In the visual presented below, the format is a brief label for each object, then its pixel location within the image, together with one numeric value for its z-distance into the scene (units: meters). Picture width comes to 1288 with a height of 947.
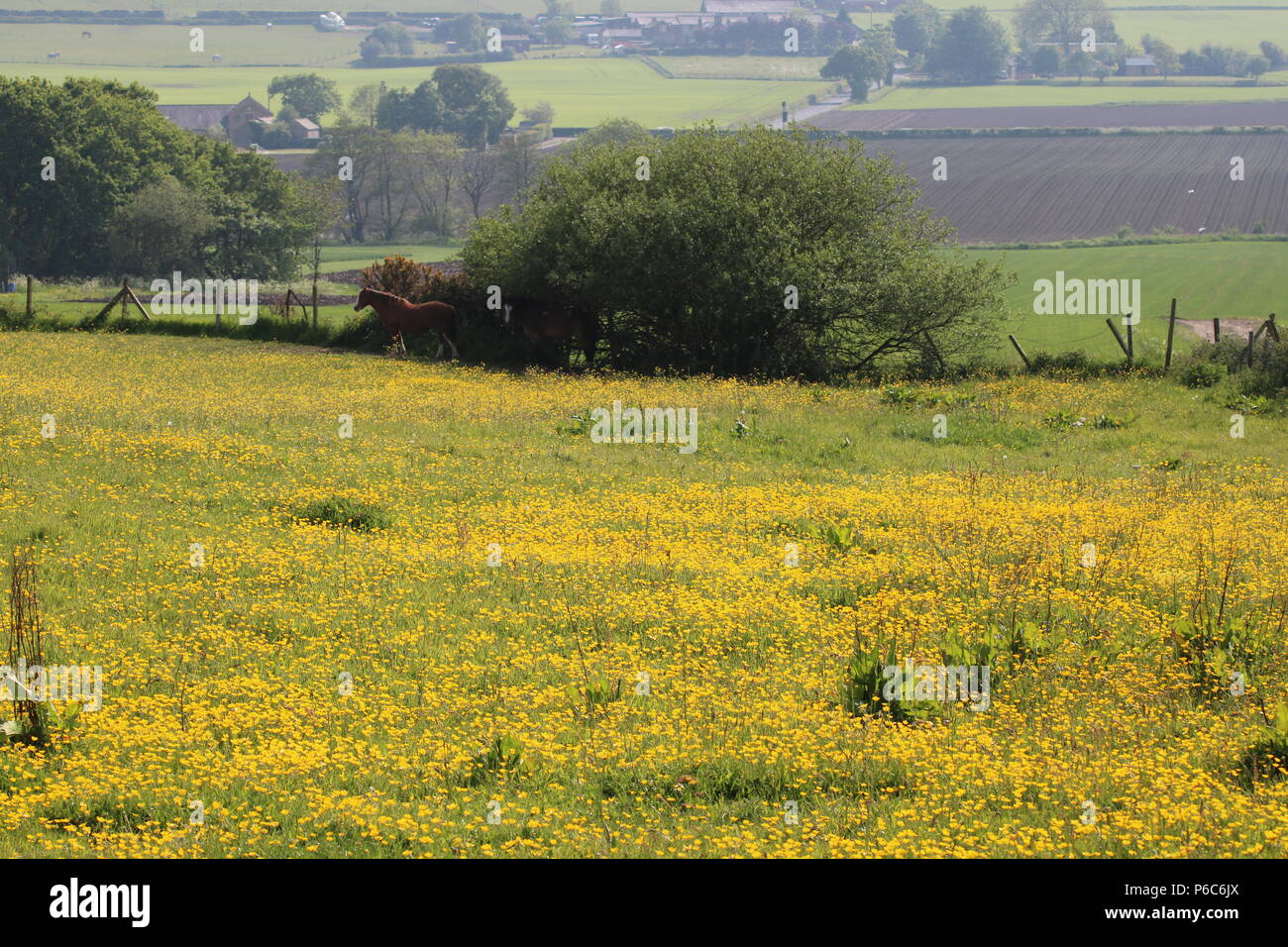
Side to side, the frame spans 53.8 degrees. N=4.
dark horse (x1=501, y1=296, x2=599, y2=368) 38.69
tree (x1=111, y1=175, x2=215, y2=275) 89.00
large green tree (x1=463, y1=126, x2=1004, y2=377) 36.84
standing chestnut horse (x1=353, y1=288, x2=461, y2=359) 39.00
